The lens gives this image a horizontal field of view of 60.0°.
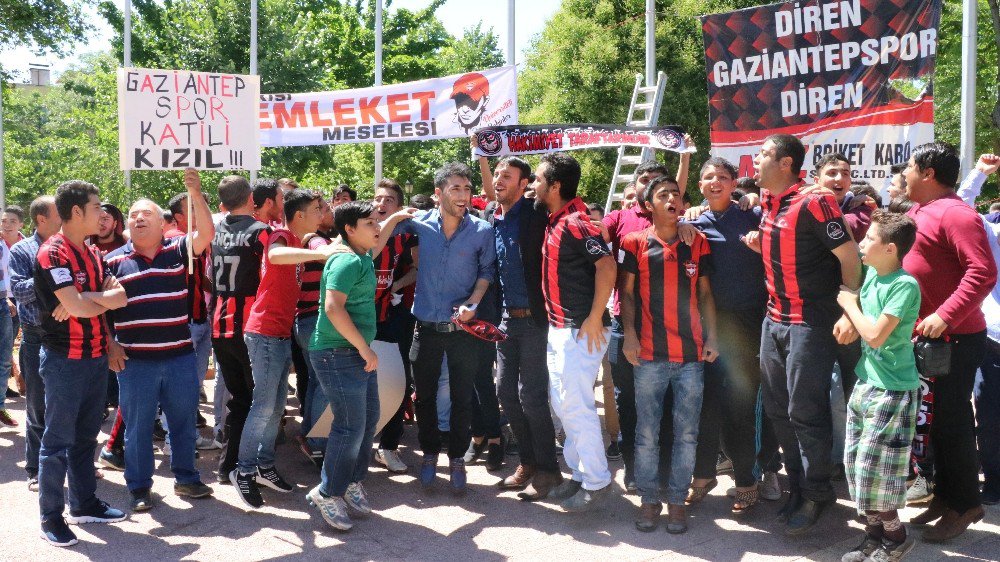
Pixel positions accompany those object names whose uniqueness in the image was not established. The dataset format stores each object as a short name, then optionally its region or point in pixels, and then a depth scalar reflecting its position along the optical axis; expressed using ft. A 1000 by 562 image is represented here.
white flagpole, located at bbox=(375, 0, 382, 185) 50.70
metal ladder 32.46
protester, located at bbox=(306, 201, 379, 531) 16.37
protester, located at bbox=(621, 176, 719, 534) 16.37
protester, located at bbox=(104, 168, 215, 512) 17.34
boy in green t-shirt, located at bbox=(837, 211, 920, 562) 14.17
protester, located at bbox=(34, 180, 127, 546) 15.96
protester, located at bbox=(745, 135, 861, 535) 15.40
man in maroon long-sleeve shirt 15.31
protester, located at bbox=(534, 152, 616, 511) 16.78
